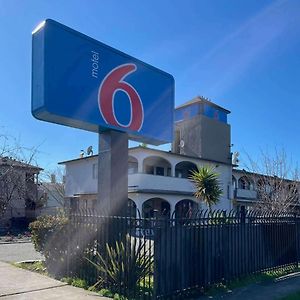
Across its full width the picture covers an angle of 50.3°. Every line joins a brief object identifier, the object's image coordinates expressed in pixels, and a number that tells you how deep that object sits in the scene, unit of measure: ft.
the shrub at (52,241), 26.27
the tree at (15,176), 44.57
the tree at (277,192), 65.57
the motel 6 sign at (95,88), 21.78
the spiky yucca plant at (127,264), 20.52
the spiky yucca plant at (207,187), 58.26
